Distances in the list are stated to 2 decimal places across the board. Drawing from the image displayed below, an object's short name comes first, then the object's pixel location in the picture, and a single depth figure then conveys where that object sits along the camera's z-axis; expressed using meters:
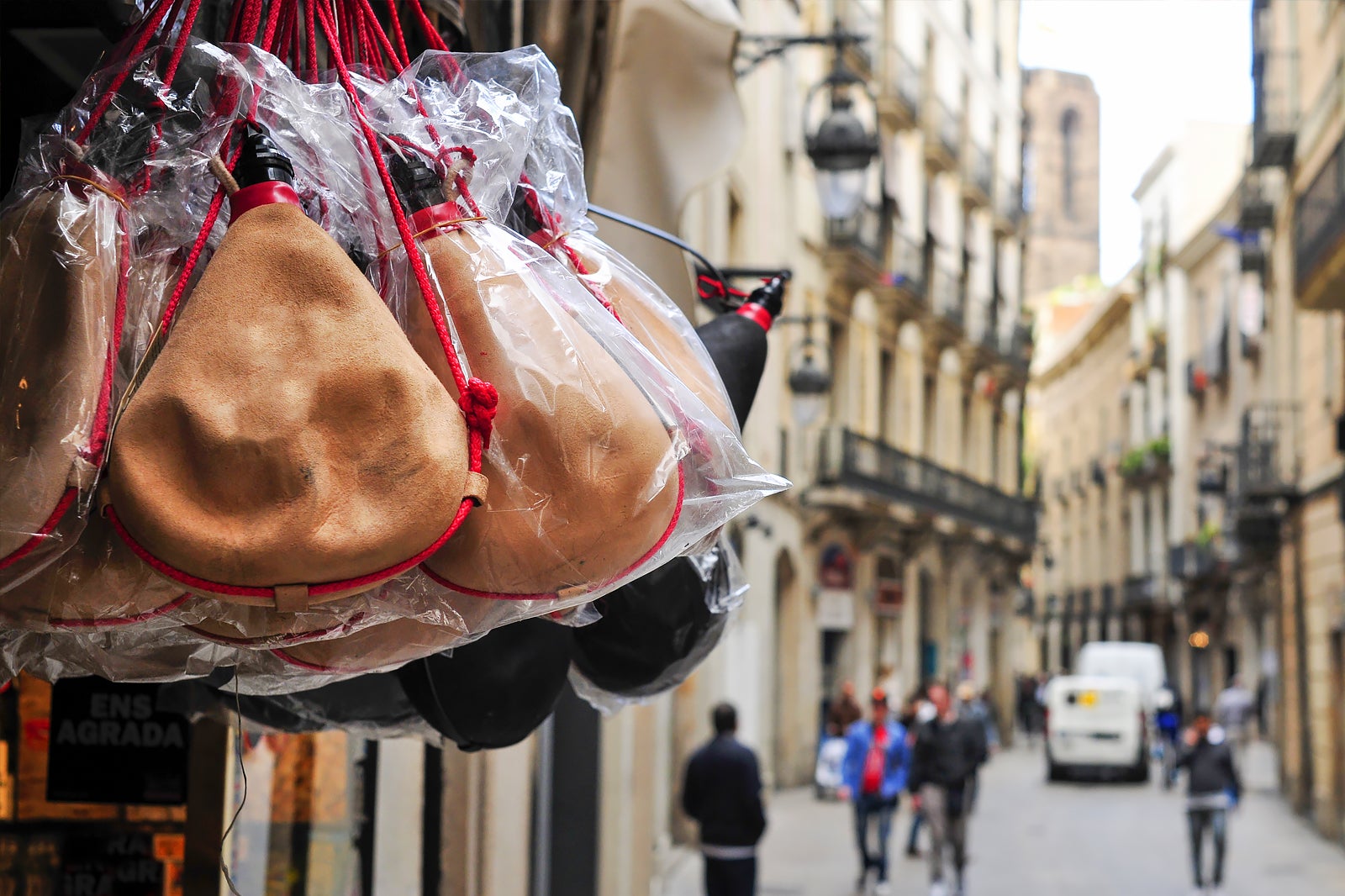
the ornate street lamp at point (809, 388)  17.86
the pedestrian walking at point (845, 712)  21.12
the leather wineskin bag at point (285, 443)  1.40
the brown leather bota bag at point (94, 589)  1.57
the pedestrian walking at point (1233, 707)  25.22
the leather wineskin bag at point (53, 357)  1.49
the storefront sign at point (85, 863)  3.83
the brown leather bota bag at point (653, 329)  1.89
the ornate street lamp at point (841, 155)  10.48
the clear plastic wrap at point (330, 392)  1.46
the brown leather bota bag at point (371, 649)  1.83
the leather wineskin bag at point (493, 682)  2.64
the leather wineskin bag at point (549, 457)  1.59
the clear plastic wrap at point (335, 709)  3.01
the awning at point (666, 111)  3.29
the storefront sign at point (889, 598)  29.50
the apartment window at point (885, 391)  30.58
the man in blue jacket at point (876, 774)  13.30
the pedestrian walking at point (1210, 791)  13.20
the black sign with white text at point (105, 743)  3.92
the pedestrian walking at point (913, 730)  15.55
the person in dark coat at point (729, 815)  8.73
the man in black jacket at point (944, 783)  12.58
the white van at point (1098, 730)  26.80
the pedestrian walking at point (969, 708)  14.74
